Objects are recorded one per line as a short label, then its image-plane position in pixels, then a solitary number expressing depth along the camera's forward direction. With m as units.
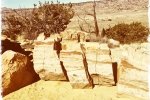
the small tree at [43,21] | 13.82
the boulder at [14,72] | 6.89
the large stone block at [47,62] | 7.04
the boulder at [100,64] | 6.68
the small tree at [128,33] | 11.65
